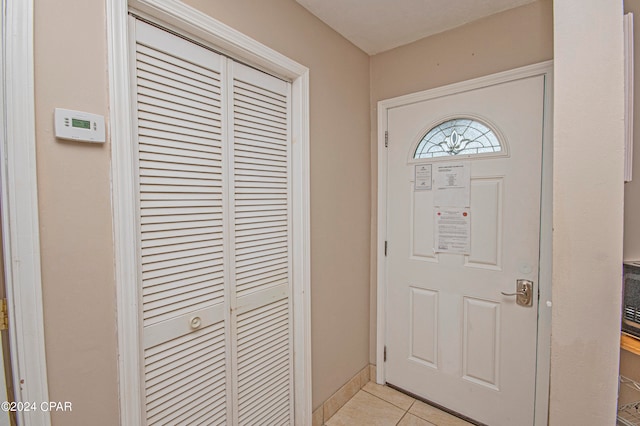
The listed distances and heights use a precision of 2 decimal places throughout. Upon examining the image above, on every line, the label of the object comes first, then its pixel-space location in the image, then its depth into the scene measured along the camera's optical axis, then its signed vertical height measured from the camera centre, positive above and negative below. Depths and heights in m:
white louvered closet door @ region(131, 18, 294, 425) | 1.09 -0.14
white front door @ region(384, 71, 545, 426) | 1.65 -0.29
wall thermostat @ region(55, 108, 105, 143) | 0.83 +0.24
